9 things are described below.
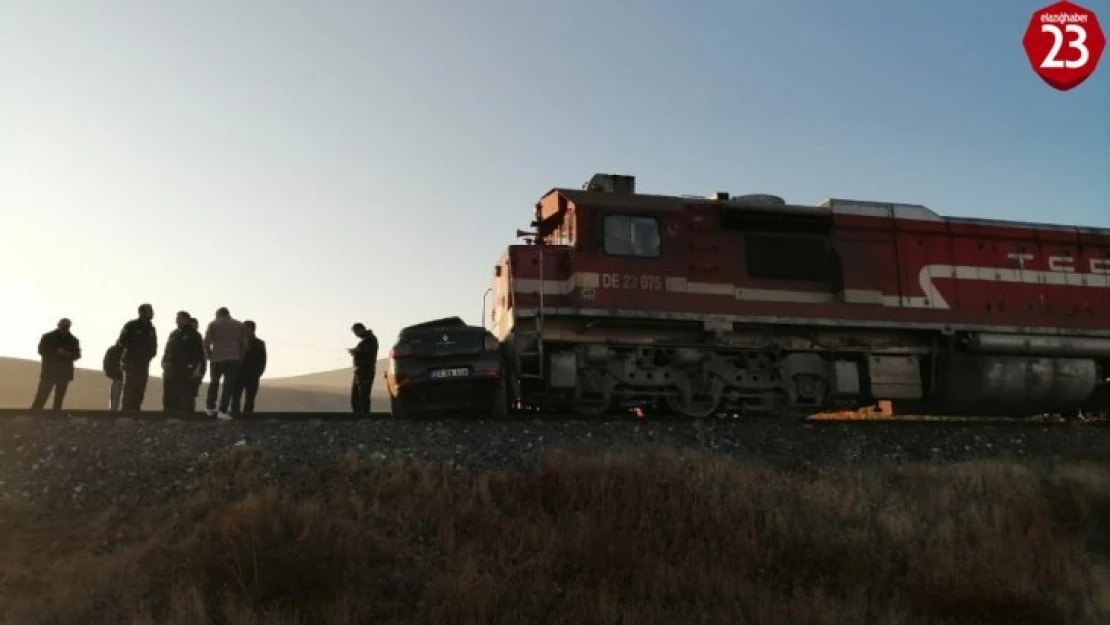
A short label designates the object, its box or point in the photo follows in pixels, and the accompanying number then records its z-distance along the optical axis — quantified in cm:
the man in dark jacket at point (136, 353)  1112
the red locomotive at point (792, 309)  1162
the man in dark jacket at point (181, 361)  1135
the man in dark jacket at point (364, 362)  1271
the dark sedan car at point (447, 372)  1040
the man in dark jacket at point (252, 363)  1201
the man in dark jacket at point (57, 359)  1107
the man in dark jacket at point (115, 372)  1221
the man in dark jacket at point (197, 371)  1152
